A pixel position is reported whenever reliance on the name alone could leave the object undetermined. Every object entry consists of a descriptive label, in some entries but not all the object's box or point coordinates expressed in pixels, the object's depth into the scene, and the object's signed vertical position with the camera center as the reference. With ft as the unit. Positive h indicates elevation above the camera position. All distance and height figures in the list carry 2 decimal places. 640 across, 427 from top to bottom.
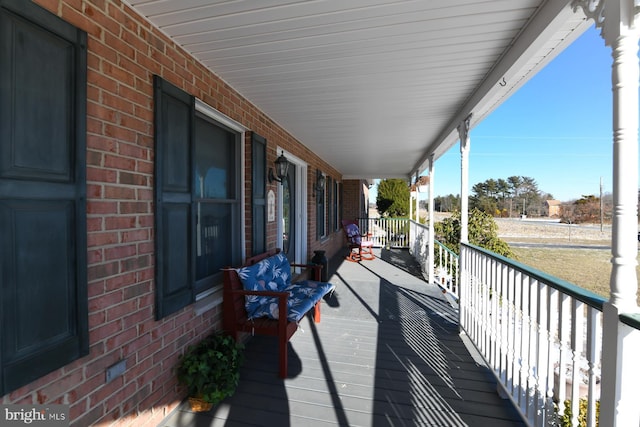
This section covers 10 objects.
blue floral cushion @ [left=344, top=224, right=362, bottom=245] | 26.38 -2.08
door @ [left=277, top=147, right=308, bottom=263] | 15.11 -0.18
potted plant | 6.53 -3.69
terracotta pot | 6.66 -4.37
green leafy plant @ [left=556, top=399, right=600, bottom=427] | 5.00 -3.55
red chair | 25.79 -2.98
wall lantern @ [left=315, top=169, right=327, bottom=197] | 19.85 +1.95
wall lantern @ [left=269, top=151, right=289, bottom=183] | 12.39 +1.75
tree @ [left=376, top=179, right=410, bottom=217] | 53.57 +2.44
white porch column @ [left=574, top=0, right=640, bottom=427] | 3.77 -0.19
